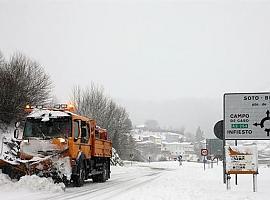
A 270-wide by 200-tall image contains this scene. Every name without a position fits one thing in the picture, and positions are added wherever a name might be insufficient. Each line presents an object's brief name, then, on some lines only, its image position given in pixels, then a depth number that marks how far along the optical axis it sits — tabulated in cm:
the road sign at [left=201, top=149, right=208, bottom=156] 4193
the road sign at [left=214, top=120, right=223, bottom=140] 2053
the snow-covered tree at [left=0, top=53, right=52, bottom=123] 3341
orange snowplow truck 1655
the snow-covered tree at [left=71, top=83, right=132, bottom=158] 6158
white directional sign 1906
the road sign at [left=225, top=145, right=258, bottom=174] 1728
